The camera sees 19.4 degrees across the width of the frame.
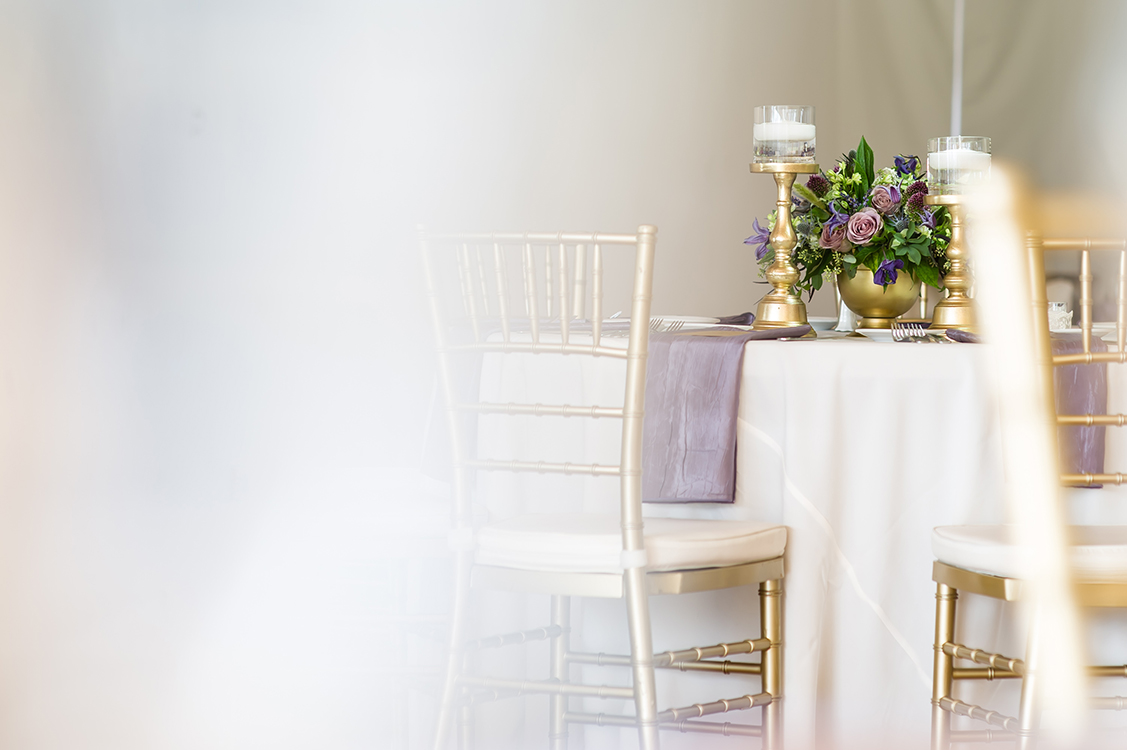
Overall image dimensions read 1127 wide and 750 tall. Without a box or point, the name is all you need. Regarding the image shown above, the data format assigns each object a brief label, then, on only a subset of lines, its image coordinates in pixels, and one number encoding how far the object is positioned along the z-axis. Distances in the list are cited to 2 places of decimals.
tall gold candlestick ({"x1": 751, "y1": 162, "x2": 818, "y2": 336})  5.59
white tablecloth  5.33
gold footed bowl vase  5.69
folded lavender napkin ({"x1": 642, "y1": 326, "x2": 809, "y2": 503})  5.36
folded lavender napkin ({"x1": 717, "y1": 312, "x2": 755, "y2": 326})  5.87
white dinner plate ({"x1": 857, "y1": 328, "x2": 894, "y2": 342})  5.51
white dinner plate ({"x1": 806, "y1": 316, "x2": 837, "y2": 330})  5.88
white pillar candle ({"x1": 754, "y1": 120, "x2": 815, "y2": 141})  5.61
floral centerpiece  5.61
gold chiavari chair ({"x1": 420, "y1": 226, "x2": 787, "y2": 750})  5.12
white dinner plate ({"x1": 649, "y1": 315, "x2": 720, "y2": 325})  5.80
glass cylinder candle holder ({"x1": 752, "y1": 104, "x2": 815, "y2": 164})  5.61
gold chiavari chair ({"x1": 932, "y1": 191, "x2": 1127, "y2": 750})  5.08
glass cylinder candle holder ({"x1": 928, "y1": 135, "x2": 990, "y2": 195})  5.55
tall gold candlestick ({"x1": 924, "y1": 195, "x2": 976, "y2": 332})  5.57
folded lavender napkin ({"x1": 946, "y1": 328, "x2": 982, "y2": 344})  5.34
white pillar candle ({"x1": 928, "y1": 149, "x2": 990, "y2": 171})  5.55
